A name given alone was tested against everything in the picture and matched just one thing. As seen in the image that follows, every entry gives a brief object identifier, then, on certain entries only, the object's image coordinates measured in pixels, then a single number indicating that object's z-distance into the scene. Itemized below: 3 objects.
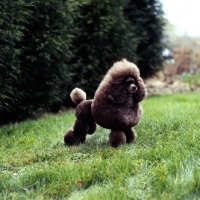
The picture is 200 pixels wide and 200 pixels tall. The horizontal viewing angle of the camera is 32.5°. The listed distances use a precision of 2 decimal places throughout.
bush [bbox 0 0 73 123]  6.33
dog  3.83
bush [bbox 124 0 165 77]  11.47
